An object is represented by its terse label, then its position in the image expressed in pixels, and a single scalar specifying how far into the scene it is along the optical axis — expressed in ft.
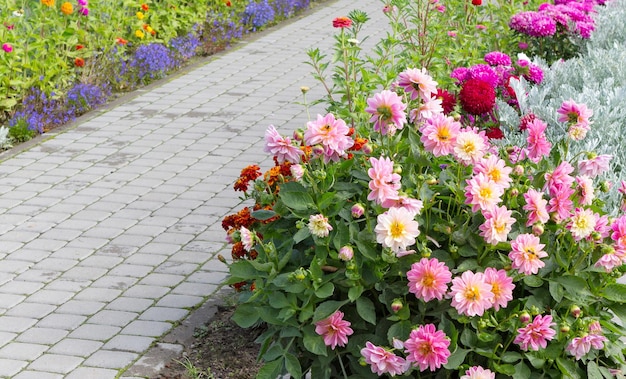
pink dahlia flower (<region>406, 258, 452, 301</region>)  9.86
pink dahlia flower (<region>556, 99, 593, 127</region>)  11.12
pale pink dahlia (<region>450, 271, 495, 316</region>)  9.73
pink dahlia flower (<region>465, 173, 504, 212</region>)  9.99
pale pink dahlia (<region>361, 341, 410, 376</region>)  9.93
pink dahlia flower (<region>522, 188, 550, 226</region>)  10.29
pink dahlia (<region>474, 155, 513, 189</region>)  10.34
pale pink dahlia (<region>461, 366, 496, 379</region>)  9.96
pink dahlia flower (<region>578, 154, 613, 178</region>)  10.86
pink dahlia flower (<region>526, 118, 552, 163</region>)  11.02
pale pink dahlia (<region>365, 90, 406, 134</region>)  10.60
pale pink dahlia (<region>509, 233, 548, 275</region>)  9.89
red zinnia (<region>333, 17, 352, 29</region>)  17.39
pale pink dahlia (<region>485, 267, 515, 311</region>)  9.93
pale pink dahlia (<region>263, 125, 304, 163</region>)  11.02
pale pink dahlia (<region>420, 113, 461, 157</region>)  10.52
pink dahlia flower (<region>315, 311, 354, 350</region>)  10.34
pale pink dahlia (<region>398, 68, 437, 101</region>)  10.91
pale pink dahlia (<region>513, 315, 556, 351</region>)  9.89
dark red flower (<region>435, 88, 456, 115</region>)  15.01
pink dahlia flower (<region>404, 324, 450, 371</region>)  9.76
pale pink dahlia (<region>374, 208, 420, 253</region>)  9.66
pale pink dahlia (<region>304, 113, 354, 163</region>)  10.68
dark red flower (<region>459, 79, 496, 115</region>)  14.37
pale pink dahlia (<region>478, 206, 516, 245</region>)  9.92
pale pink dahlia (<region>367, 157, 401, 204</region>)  10.03
